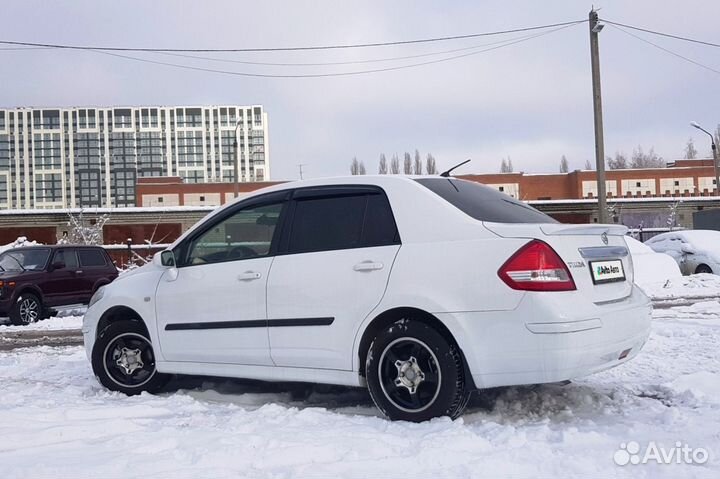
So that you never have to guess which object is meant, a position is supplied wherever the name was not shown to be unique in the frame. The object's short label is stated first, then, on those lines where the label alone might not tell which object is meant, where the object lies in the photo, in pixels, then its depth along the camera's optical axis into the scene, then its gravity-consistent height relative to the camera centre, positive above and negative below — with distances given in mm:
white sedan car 4289 -260
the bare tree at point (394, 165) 91312 +11858
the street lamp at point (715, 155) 44084 +5568
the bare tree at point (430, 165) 85250 +10988
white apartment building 152500 +25625
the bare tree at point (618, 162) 110875 +13666
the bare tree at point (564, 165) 114812 +13843
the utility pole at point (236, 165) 36475 +5199
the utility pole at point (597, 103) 20078 +4111
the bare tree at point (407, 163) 88488 +11854
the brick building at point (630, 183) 66812 +6326
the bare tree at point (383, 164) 90212 +12055
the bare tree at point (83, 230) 36844 +2115
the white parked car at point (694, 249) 17875 -77
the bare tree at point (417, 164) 88962 +11547
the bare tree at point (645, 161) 113688 +14049
